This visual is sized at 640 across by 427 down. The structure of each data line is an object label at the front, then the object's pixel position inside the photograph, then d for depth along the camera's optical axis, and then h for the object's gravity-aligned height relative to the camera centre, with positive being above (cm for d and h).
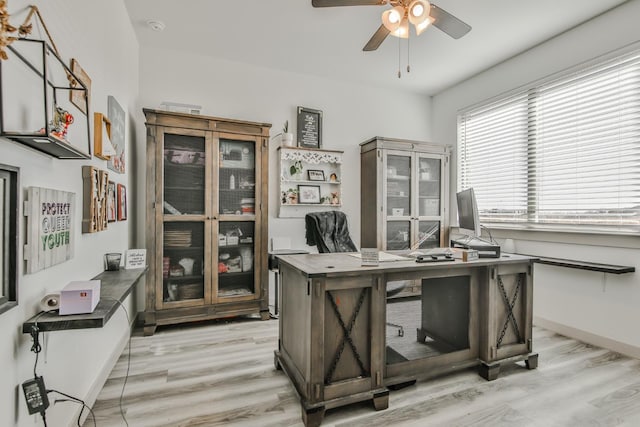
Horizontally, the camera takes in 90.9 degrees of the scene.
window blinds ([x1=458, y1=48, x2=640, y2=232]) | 259 +61
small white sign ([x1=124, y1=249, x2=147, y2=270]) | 214 -33
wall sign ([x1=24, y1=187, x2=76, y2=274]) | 113 -7
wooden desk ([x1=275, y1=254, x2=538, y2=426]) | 171 -72
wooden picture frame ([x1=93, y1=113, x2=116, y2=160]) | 184 +43
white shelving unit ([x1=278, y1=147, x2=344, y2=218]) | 380 +41
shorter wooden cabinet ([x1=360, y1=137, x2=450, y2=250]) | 394 +25
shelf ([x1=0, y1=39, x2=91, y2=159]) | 97 +38
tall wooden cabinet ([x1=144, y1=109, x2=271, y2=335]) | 295 -7
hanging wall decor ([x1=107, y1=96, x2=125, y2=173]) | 220 +59
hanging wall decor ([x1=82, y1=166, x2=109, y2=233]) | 170 +7
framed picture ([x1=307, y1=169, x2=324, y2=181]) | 394 +46
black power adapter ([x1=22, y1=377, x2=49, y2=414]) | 112 -67
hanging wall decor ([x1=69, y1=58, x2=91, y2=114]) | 144 +56
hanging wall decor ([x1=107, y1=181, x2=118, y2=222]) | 209 +6
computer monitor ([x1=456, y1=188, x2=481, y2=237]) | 243 -1
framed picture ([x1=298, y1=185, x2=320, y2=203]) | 389 +23
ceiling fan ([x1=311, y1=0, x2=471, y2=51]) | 194 +127
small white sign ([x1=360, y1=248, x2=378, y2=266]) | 190 -27
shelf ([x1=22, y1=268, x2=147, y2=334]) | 112 -39
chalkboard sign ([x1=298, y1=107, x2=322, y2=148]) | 390 +106
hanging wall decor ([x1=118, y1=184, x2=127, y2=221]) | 242 +7
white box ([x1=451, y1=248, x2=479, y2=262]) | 212 -30
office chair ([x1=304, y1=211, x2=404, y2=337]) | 308 -21
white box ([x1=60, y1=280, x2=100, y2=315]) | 115 -33
